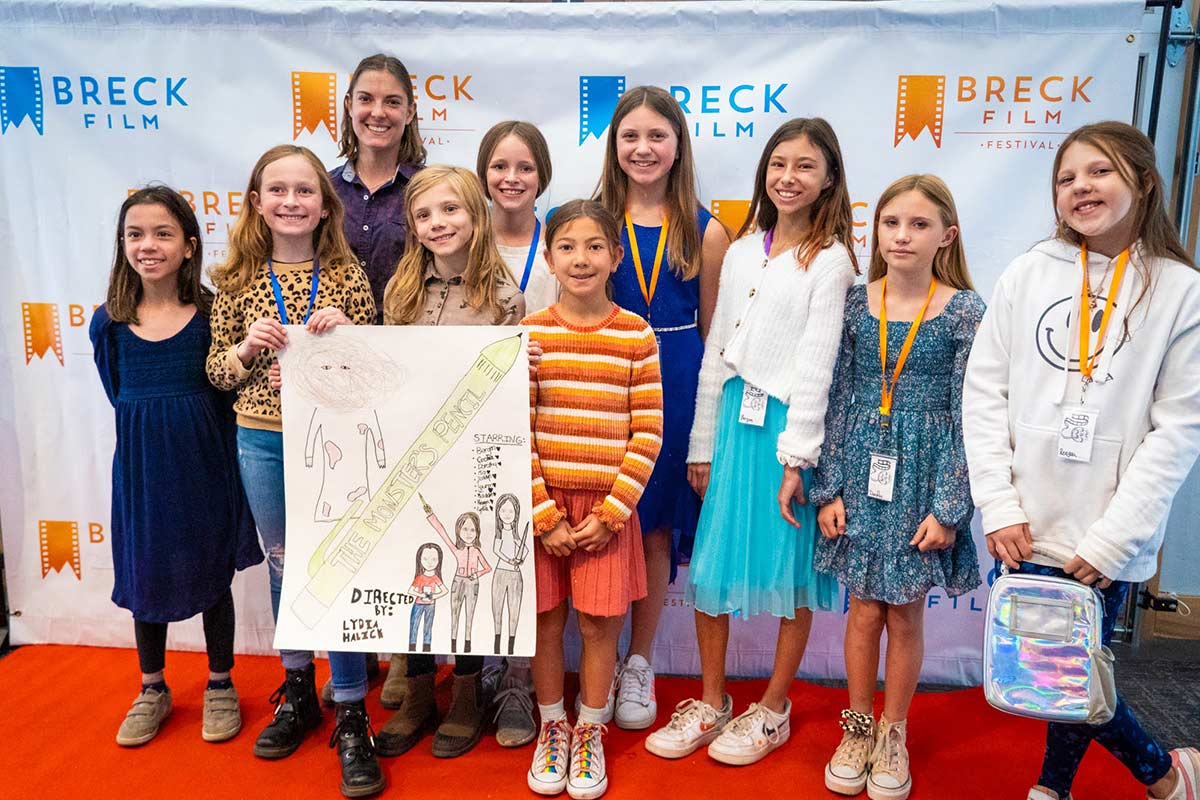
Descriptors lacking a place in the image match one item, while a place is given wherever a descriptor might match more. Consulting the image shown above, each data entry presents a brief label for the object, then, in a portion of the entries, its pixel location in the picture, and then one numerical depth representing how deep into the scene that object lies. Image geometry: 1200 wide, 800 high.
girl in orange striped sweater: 2.13
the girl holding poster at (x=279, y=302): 2.19
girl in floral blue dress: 2.11
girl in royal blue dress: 2.36
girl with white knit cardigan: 2.20
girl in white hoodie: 1.85
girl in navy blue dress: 2.31
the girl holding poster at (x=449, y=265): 2.22
